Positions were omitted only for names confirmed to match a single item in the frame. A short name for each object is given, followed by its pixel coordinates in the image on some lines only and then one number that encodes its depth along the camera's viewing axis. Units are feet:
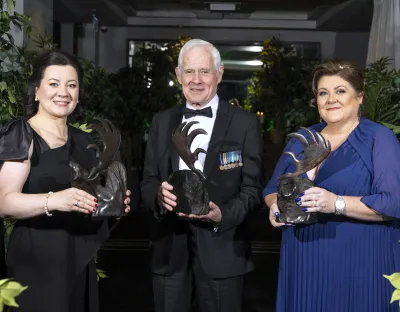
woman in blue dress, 8.07
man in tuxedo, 8.87
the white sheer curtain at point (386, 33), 20.26
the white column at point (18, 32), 19.80
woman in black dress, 7.79
